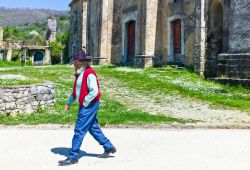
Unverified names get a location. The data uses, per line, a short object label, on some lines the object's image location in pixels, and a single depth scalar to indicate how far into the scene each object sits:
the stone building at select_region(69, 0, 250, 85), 16.62
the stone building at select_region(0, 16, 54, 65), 48.64
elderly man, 5.82
